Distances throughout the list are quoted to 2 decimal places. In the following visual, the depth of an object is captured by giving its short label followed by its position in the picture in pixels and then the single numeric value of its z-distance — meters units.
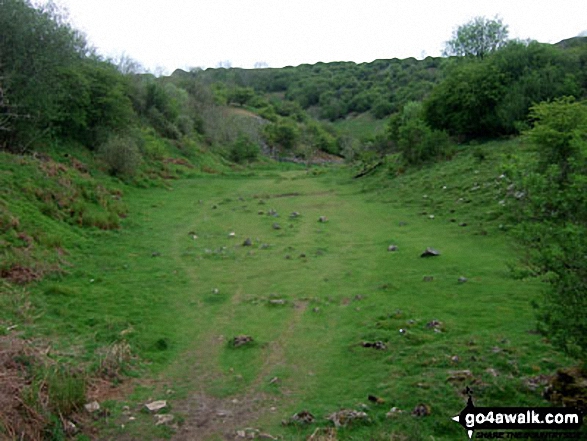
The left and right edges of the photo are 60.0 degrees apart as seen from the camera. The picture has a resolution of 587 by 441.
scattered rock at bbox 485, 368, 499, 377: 7.18
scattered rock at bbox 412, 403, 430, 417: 6.46
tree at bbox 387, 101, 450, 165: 33.38
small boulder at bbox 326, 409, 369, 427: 6.43
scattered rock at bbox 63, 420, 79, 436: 6.36
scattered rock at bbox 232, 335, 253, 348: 9.36
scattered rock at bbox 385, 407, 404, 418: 6.52
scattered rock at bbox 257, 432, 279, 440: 6.26
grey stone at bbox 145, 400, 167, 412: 7.06
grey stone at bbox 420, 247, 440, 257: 14.84
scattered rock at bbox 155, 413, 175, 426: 6.70
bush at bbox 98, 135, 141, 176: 31.36
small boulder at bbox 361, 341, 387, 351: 8.77
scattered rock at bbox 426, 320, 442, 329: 9.41
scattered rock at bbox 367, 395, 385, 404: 6.92
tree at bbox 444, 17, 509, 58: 60.59
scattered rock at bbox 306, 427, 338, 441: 6.02
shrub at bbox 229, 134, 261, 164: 64.12
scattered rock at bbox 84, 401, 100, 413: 6.93
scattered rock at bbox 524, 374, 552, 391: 6.81
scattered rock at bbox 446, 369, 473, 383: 7.13
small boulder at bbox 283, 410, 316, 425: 6.54
